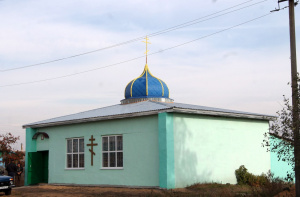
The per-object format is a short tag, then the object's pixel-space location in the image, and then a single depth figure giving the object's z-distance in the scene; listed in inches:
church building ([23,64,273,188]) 727.1
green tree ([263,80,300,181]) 467.8
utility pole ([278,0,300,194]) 464.4
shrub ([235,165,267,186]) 793.1
